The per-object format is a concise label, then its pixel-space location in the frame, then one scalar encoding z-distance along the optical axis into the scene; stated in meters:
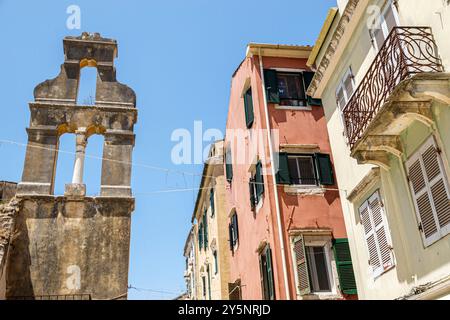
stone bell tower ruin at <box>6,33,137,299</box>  12.73
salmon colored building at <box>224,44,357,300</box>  12.62
